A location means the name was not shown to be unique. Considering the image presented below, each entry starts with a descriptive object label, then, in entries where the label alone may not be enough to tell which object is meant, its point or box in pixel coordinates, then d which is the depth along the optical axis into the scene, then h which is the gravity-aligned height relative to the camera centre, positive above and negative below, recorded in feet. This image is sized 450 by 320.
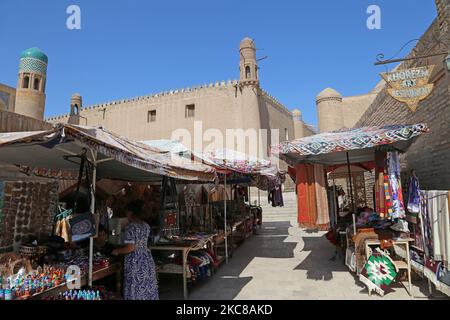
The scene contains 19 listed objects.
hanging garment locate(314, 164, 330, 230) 14.10 -0.13
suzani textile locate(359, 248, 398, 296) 13.55 -3.36
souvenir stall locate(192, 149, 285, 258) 19.96 +1.85
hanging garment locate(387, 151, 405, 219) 13.43 +0.67
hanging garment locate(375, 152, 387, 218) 14.21 +0.86
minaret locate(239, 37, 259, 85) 71.87 +33.32
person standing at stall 11.44 -2.12
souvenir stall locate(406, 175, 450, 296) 10.98 -1.33
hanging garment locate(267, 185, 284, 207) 31.66 +0.50
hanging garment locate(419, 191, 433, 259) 12.13 -0.98
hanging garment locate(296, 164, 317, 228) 14.20 +0.26
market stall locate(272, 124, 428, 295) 13.47 +0.15
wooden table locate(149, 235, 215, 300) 14.00 -2.32
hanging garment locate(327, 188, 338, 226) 20.85 -0.35
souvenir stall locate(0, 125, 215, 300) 8.30 -0.71
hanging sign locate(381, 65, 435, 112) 14.37 +5.79
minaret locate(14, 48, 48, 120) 59.21 +25.89
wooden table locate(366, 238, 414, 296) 13.53 -2.51
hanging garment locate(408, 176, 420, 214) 13.42 +0.15
